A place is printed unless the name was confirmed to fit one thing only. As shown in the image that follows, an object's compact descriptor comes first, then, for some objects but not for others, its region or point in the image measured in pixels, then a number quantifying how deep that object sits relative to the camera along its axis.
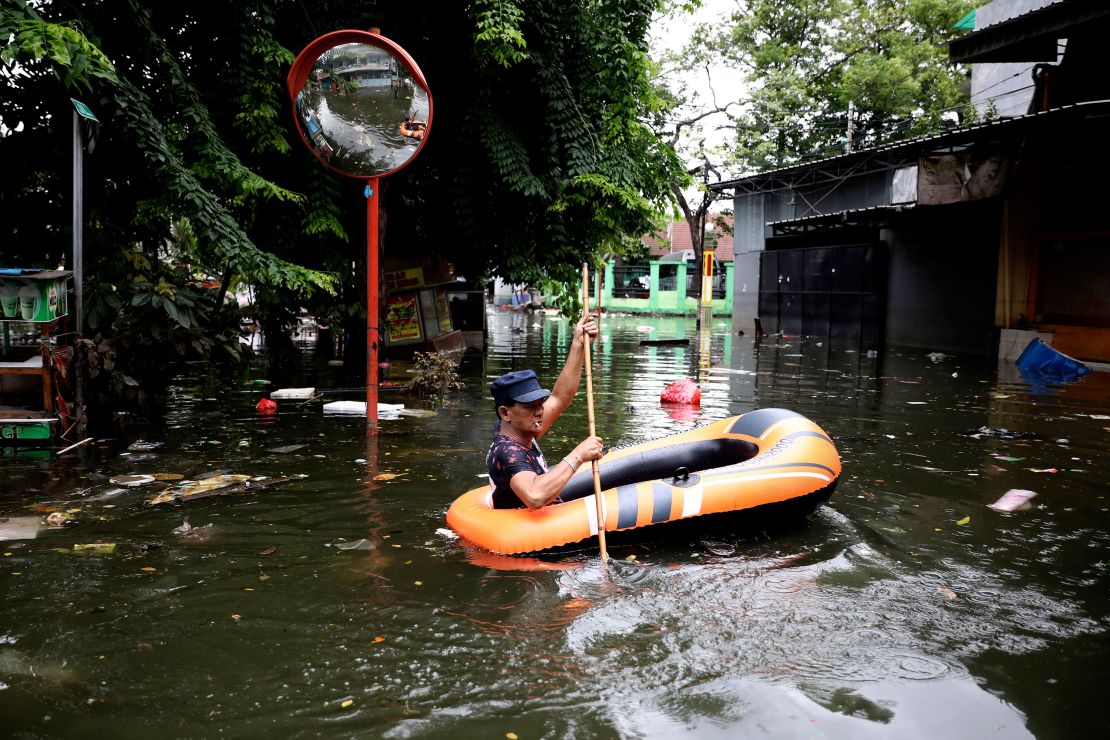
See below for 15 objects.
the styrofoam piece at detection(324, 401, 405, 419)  9.16
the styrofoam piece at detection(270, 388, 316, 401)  10.20
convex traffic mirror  7.63
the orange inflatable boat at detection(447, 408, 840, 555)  4.67
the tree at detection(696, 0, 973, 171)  23.80
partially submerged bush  10.88
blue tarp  13.20
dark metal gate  21.02
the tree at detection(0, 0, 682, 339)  8.50
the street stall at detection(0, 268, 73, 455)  6.73
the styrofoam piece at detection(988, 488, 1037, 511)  5.73
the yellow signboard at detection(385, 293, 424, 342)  14.99
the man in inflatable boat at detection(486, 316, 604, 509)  4.43
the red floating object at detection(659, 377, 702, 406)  10.12
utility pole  24.62
